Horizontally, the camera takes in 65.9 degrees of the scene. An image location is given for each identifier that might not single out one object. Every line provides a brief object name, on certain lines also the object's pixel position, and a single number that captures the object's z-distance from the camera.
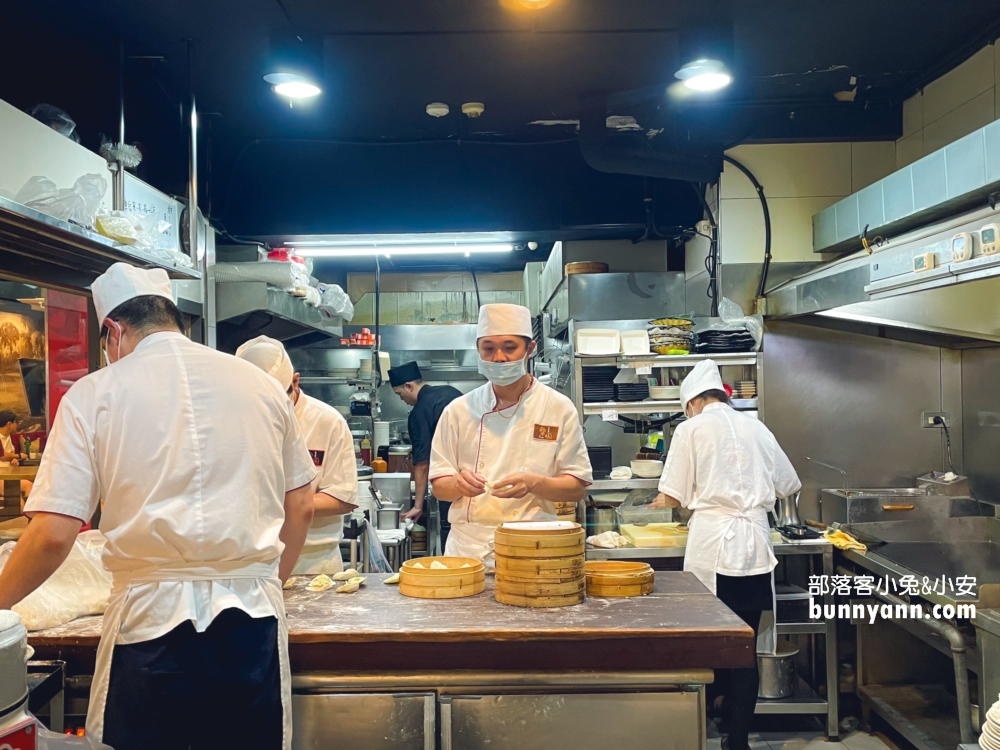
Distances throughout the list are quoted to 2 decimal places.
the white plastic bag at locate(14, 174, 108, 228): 2.35
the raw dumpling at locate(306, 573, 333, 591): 2.34
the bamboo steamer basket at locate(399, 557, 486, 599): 2.21
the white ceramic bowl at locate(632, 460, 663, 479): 4.32
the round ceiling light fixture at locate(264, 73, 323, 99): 3.24
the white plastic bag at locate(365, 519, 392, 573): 3.56
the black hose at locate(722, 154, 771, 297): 4.57
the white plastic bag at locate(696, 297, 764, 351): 4.28
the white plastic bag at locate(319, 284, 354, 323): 6.25
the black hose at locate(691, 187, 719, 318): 4.70
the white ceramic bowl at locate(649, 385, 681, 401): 4.32
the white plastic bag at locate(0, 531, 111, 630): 1.99
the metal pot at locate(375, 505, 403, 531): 4.84
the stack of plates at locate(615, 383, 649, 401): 4.35
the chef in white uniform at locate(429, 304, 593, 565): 2.80
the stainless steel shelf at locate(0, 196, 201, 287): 2.18
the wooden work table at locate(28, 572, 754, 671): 1.90
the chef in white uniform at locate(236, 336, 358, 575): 2.76
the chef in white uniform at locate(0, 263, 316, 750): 1.66
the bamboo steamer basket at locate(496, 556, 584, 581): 2.07
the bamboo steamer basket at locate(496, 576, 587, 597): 2.08
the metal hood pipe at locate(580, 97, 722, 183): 4.41
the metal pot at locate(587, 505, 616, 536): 4.36
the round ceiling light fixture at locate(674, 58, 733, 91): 3.20
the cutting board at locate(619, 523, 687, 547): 4.11
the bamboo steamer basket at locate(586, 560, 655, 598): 2.23
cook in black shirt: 5.84
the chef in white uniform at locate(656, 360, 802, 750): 3.57
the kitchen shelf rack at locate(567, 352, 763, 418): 4.23
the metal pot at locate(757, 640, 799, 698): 3.83
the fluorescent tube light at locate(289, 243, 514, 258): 5.55
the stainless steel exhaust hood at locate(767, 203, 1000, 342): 2.96
